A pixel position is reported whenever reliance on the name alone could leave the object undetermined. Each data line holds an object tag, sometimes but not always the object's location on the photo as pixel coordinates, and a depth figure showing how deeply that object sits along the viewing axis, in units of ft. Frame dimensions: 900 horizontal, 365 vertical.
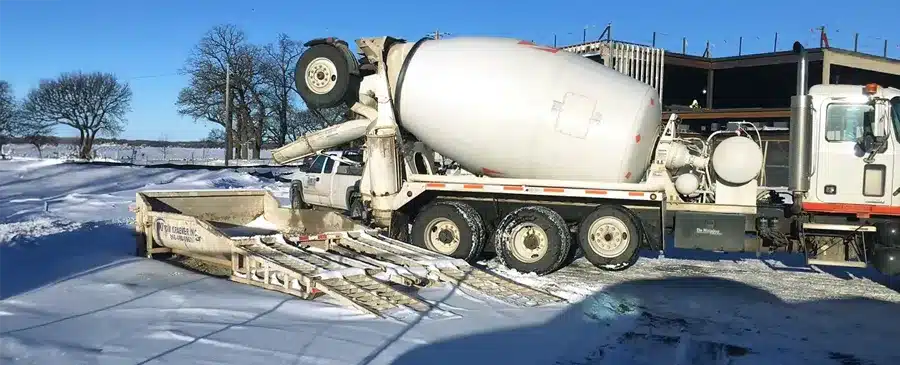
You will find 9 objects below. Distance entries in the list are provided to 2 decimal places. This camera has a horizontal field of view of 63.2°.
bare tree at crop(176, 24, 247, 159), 186.19
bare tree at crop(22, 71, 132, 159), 222.07
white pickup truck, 56.80
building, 95.76
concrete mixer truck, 32.01
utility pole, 142.41
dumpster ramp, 26.76
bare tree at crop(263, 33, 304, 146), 189.57
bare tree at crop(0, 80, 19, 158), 220.84
